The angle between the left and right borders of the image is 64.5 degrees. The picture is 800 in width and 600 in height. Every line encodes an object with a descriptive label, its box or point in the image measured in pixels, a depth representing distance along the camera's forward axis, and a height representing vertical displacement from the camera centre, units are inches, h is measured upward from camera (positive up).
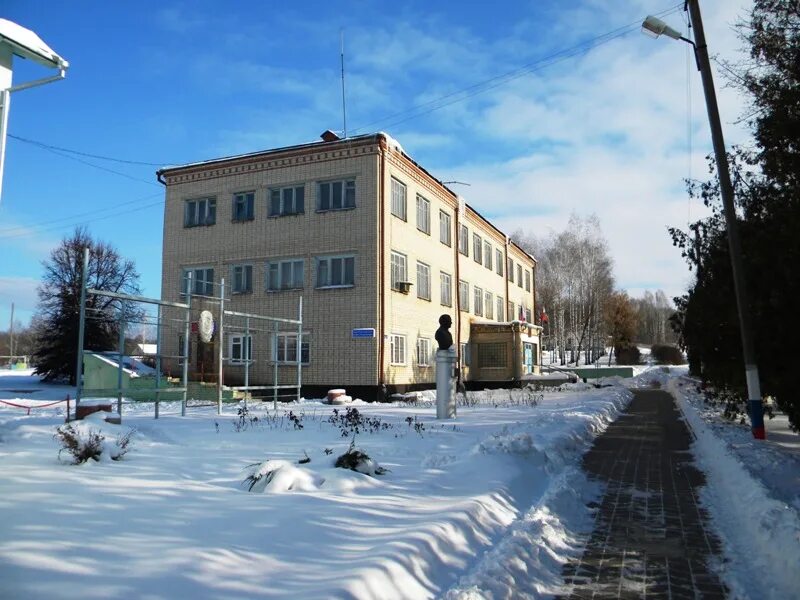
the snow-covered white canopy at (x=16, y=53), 391.5 +206.8
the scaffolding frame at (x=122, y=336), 451.5 +34.2
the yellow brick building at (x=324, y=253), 939.3 +191.7
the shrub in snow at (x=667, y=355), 3029.0 +59.4
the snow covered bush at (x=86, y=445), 283.9 -31.6
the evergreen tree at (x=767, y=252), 413.7 +80.5
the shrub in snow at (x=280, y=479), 247.0 -41.7
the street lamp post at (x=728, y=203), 429.7 +114.6
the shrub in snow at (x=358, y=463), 287.9 -41.0
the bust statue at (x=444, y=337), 614.2 +32.7
